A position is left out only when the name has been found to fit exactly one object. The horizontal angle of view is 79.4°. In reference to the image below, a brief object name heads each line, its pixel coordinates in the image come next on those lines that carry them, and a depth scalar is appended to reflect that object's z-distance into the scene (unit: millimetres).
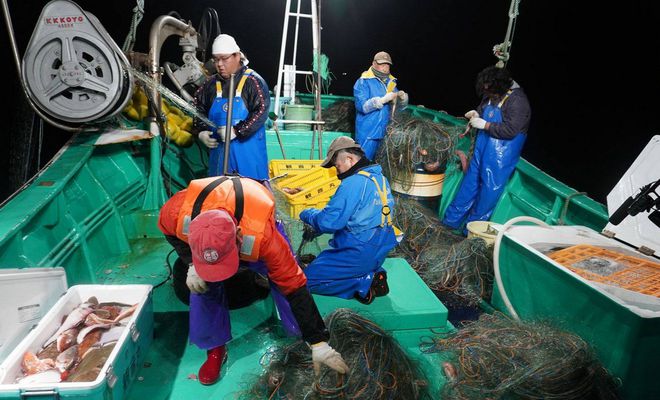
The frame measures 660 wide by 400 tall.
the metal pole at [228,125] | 3042
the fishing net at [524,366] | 2025
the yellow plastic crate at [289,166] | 4730
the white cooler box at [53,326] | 1688
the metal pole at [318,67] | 5563
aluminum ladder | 5312
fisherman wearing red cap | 1732
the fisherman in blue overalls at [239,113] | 3955
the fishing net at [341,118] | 7016
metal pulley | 3281
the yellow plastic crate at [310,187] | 4082
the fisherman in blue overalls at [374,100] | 5234
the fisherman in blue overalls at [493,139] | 4172
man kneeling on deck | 2680
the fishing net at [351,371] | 1986
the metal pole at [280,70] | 5844
